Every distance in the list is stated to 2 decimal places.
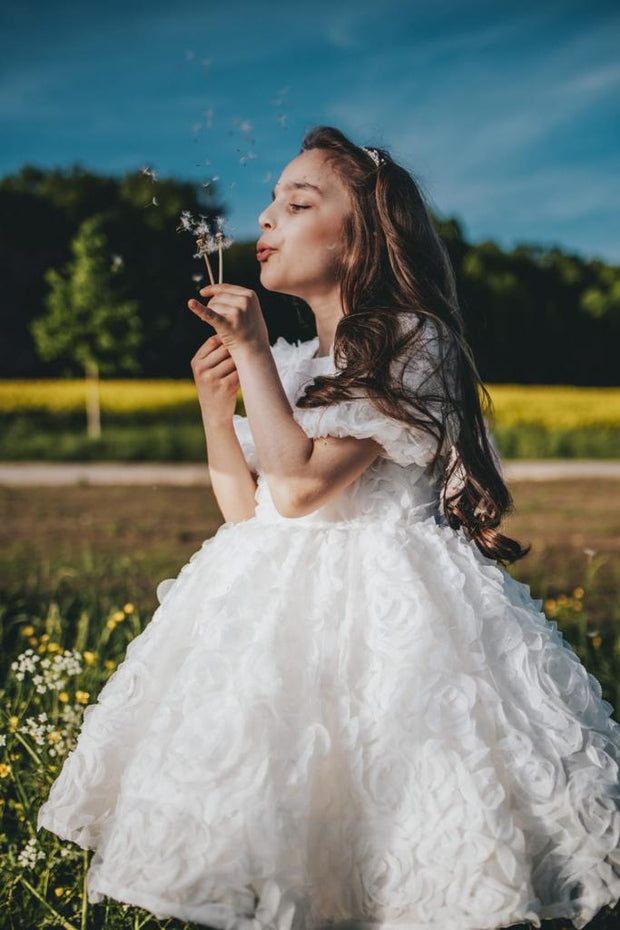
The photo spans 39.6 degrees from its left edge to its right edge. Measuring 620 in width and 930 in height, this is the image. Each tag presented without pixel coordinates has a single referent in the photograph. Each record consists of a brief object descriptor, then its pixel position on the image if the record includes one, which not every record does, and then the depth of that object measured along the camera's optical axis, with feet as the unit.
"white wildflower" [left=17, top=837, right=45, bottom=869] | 6.43
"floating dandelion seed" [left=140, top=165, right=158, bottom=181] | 6.43
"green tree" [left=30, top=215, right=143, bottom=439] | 52.39
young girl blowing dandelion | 5.18
